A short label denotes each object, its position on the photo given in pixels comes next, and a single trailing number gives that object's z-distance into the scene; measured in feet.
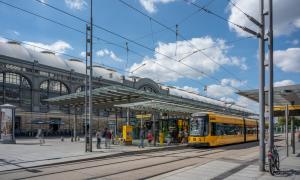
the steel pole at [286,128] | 44.69
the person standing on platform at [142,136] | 64.38
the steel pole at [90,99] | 54.46
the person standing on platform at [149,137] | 72.44
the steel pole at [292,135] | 53.51
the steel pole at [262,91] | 32.43
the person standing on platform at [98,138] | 61.73
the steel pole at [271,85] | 33.71
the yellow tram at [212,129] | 67.30
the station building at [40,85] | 121.25
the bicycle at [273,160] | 30.06
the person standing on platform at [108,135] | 66.14
